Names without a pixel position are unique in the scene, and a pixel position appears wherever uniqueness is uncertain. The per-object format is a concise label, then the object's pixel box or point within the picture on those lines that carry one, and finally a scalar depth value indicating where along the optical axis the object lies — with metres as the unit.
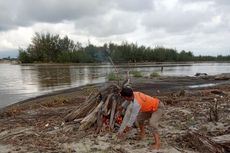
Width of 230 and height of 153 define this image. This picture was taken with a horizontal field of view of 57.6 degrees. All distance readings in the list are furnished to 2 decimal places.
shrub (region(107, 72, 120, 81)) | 16.86
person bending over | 4.35
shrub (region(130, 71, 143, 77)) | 21.47
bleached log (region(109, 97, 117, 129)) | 5.49
